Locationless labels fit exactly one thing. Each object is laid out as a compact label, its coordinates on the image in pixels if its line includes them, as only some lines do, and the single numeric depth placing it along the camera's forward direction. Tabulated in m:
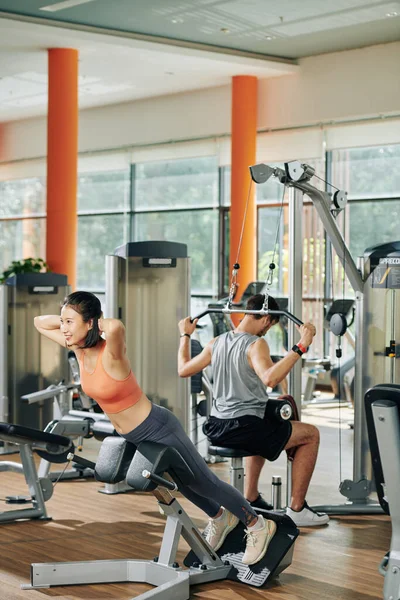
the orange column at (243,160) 9.98
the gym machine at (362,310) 4.77
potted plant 8.79
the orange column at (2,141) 13.95
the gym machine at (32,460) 4.20
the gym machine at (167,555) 3.38
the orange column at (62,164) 8.58
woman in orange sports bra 3.34
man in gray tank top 4.20
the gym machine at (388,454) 3.12
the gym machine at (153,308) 5.64
